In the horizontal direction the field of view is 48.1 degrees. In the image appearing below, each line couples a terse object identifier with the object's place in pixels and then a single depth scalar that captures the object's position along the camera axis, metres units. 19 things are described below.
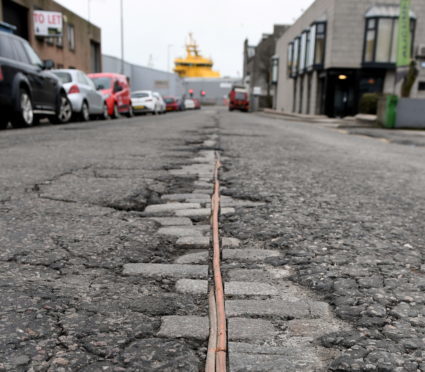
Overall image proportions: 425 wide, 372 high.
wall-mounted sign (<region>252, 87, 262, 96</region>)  60.15
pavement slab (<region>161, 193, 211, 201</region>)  3.60
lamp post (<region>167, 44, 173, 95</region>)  65.00
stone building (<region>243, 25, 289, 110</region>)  61.40
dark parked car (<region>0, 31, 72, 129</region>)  9.49
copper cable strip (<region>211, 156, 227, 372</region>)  1.31
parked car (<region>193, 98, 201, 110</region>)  55.97
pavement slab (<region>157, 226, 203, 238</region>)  2.63
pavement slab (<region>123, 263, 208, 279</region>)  2.00
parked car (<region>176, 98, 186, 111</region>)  44.38
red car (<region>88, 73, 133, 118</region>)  18.95
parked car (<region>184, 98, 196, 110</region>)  51.88
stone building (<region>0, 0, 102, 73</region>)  25.39
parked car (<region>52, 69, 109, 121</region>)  14.45
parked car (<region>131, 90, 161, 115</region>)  27.55
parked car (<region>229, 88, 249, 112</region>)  50.31
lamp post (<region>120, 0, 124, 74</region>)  43.59
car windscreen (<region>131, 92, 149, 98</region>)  28.26
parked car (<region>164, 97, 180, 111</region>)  41.03
